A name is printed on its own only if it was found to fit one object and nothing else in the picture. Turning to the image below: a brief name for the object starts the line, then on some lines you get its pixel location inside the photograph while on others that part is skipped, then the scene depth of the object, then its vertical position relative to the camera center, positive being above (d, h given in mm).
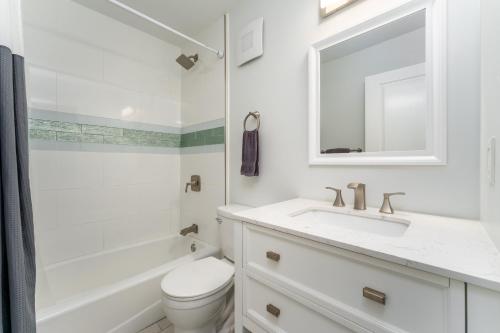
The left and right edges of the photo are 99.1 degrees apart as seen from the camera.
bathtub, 1137 -835
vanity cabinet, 523 -401
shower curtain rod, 1294 +967
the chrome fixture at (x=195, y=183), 2093 -196
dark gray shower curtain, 743 -124
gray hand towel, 1537 +62
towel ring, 1561 +351
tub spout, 2066 -647
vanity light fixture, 1141 +856
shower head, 1965 +961
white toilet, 1126 -709
